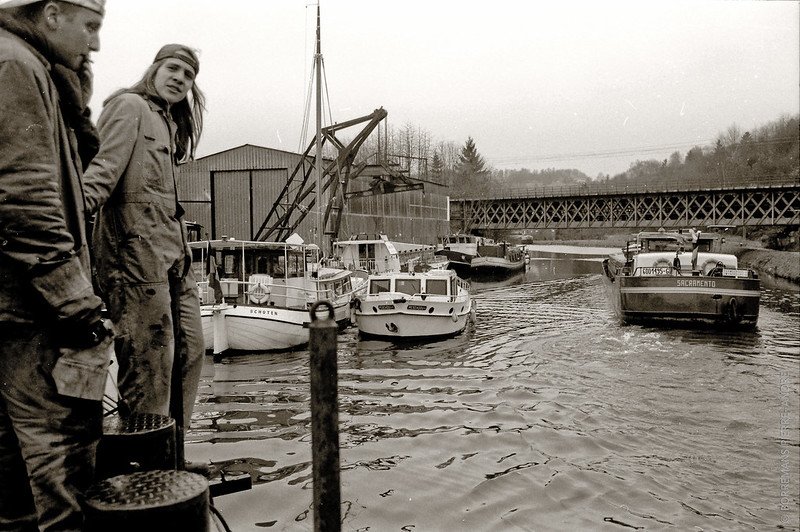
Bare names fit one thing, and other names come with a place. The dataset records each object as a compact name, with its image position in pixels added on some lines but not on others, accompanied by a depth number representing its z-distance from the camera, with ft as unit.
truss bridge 194.18
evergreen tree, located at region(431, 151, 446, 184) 300.20
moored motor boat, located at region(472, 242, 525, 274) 163.22
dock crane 94.84
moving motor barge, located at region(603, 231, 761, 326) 65.05
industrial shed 113.29
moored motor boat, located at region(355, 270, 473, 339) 64.59
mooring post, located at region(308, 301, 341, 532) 8.03
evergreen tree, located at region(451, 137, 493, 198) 334.65
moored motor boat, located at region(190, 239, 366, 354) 56.70
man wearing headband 10.94
